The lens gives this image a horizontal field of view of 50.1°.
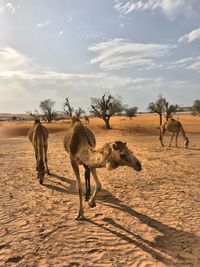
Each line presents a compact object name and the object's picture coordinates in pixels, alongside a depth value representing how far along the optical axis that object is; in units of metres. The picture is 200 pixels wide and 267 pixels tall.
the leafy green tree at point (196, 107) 45.39
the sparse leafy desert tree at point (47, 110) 42.94
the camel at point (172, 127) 15.04
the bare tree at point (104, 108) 26.67
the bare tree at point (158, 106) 31.20
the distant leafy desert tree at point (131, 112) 42.98
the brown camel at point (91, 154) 3.64
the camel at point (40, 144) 6.97
